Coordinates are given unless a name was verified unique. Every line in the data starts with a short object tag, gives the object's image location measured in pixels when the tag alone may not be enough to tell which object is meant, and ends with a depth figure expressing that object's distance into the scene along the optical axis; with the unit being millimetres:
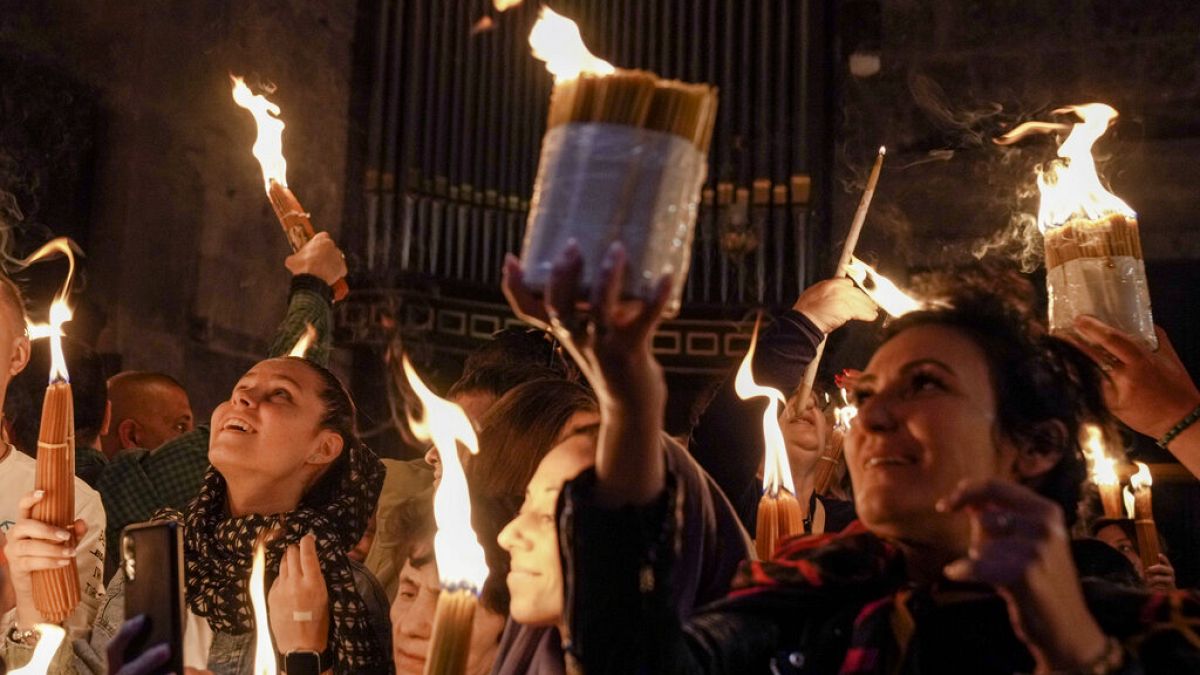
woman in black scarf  2842
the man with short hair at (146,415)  4781
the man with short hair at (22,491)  3121
